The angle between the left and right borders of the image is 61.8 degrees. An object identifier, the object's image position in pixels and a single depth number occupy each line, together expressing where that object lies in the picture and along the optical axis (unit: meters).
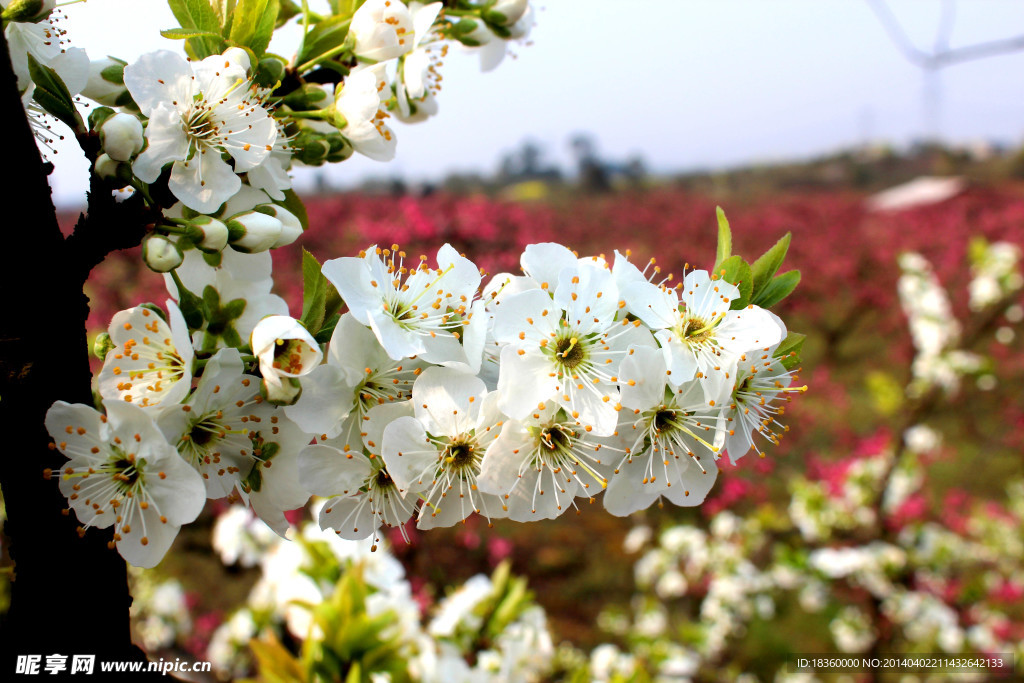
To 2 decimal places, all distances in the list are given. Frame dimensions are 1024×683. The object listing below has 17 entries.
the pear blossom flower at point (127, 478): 0.14
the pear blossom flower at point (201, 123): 0.15
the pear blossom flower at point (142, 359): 0.15
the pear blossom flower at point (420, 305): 0.14
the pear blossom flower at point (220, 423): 0.14
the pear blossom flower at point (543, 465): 0.15
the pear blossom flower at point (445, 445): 0.15
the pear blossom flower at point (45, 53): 0.15
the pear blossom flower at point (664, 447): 0.15
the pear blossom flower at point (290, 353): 0.14
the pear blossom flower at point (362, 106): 0.17
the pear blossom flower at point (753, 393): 0.16
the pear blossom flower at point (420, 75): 0.19
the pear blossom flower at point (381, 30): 0.18
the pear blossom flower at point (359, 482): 0.15
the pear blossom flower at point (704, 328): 0.15
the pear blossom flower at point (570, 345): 0.14
